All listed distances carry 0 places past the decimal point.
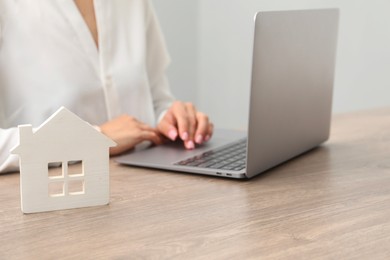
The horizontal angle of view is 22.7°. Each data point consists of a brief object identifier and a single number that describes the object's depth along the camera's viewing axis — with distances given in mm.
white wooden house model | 1084
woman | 1492
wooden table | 986
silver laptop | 1231
